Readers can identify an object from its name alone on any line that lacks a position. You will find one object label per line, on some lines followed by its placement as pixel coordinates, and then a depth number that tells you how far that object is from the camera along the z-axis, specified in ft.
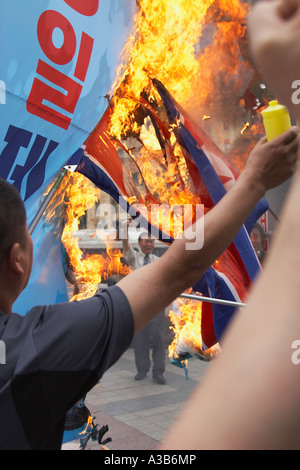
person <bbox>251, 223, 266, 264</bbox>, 9.21
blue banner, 7.67
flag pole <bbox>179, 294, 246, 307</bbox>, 7.87
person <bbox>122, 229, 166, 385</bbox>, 19.67
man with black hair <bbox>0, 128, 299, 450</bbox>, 3.04
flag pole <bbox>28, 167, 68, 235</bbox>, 8.54
